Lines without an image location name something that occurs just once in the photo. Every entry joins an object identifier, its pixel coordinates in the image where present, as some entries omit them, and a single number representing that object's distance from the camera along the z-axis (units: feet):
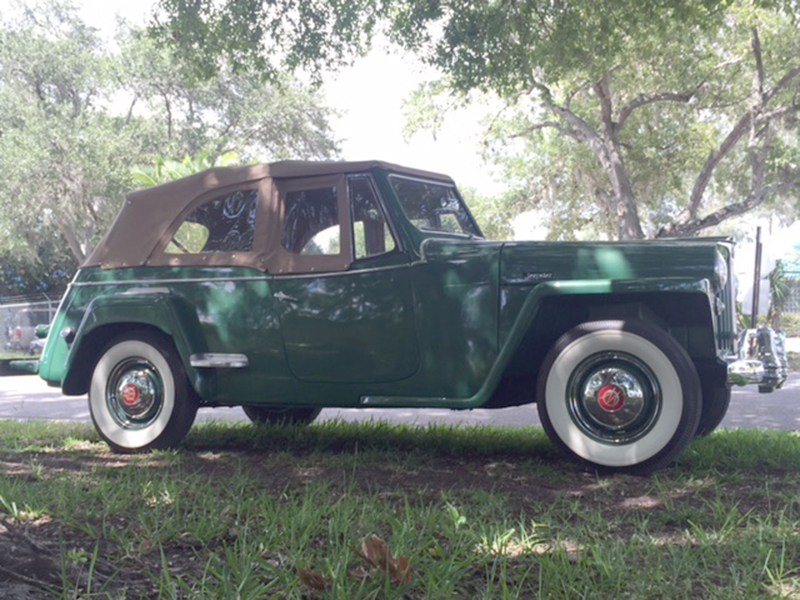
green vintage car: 14.06
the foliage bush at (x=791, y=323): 69.36
